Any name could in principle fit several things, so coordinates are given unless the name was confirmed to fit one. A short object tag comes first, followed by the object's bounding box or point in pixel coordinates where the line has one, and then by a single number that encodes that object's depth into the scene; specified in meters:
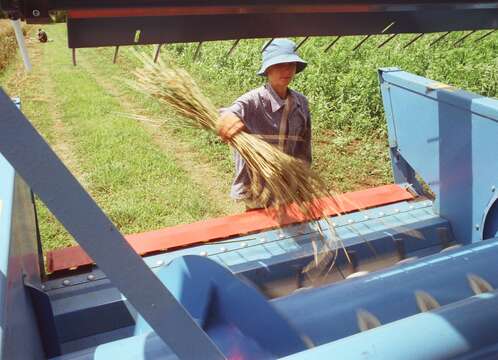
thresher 1.01
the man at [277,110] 2.52
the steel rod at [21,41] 1.05
